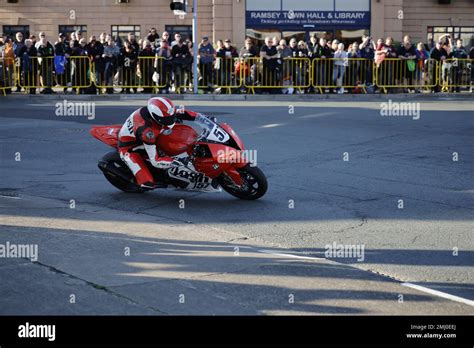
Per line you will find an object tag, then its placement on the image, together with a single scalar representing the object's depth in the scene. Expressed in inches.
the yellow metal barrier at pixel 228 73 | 1104.8
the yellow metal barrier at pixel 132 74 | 1096.2
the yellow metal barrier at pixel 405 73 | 1124.5
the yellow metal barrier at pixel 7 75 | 1090.1
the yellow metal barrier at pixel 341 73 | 1109.7
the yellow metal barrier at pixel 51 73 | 1088.2
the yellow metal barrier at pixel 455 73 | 1147.3
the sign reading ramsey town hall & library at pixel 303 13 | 1501.0
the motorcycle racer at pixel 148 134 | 445.1
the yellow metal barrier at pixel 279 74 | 1106.1
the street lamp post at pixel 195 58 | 1072.1
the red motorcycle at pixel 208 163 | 443.5
